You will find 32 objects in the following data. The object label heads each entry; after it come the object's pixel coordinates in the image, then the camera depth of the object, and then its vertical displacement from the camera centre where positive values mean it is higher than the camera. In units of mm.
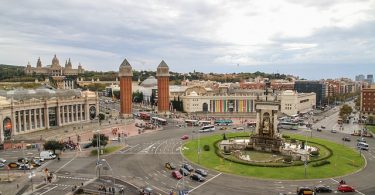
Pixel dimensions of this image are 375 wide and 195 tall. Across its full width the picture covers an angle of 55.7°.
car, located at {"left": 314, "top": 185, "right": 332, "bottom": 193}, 51094 -16034
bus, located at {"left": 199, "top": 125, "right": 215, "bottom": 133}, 107188 -15363
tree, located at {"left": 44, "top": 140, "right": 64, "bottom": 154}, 72375 -14041
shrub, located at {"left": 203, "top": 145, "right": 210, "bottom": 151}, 77612 -15455
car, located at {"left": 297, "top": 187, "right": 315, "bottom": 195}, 48688 -15609
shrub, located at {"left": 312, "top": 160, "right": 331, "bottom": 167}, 64269 -15646
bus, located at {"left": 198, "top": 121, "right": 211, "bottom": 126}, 121875 -15692
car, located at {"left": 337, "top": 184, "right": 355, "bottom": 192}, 50562 -15769
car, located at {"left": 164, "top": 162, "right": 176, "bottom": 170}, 62938 -15823
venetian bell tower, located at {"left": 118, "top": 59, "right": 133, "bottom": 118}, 139500 -5434
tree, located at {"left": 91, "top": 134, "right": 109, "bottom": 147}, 78000 -14074
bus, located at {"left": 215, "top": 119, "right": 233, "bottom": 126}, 125350 -15803
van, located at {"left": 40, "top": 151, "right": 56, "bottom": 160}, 70438 -15513
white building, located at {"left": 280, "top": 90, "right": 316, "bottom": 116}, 153125 -11001
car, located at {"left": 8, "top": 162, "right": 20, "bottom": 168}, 64625 -16030
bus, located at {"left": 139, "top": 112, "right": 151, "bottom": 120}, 134875 -14756
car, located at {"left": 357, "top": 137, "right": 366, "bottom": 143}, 86938 -15702
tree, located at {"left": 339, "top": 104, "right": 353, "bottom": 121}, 132288 -12952
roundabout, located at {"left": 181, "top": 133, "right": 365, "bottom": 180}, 59688 -16063
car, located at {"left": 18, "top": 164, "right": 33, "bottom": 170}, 63878 -16233
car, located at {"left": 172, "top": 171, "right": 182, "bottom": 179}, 57375 -15830
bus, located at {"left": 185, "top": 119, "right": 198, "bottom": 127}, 120438 -15485
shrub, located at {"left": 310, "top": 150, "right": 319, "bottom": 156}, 71625 -15253
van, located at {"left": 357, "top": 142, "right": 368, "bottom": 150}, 80125 -15447
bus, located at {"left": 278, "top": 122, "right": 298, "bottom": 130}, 113100 -15476
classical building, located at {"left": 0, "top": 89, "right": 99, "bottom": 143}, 93562 -9758
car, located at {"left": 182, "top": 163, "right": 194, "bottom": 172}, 61394 -15703
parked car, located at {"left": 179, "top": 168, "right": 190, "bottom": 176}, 58775 -15778
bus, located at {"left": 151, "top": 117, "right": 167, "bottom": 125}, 123250 -15247
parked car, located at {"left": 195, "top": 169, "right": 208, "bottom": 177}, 58591 -15769
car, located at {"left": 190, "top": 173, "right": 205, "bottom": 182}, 55988 -15835
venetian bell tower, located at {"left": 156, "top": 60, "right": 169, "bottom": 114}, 149750 -3694
